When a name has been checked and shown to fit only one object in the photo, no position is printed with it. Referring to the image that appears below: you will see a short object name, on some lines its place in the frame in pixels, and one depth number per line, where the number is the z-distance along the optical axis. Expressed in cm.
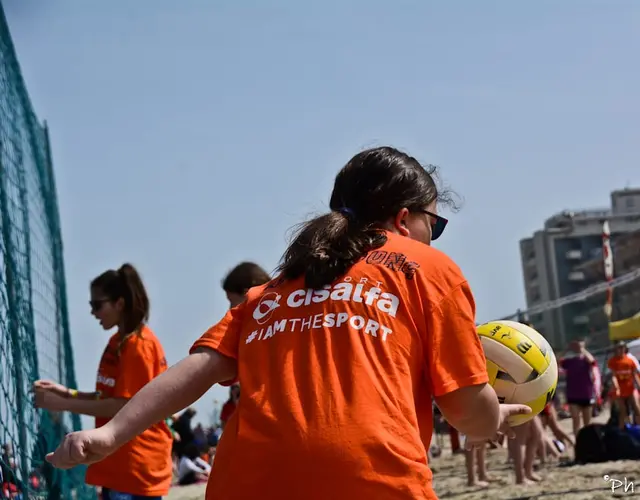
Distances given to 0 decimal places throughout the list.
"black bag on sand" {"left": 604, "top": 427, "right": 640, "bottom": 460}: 1030
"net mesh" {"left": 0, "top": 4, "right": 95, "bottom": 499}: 497
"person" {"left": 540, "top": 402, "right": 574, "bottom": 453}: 1212
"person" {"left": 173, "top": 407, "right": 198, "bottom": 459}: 1689
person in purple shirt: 1265
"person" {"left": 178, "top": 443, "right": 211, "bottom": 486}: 1552
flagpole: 1841
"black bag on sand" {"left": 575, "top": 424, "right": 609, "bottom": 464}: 1052
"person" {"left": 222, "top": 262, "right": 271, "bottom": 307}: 481
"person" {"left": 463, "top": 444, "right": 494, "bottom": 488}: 909
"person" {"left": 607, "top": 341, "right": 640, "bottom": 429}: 1361
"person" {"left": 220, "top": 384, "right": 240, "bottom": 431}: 697
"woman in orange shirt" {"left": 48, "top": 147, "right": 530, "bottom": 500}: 207
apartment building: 11600
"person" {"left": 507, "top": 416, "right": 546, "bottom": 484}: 892
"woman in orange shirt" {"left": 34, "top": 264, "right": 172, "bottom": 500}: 460
